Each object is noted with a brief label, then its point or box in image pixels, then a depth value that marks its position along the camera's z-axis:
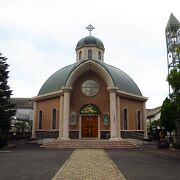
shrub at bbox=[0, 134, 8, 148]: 21.91
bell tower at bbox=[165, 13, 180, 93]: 29.21
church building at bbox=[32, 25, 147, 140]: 26.36
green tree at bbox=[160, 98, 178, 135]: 28.61
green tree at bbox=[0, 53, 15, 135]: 23.72
